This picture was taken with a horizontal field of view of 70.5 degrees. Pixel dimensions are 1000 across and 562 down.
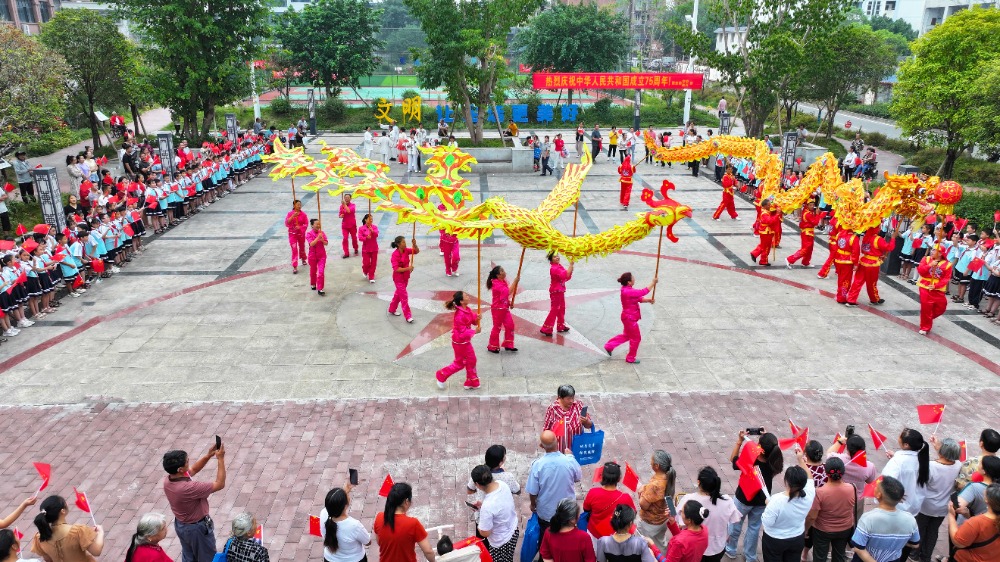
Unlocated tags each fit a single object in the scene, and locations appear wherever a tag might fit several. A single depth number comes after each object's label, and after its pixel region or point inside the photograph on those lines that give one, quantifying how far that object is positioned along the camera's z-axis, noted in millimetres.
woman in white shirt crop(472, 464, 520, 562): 5250
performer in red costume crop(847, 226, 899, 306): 11656
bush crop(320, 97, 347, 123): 35375
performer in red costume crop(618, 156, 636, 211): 18172
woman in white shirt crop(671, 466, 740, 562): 5312
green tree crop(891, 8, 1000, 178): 19188
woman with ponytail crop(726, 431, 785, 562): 5992
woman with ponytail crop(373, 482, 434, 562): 4957
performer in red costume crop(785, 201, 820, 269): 13602
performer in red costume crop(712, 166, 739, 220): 17281
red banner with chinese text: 29062
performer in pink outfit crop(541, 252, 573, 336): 10100
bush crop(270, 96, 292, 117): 36250
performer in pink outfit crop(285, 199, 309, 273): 13188
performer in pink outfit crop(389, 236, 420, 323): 10930
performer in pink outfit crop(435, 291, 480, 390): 8891
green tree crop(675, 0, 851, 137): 24000
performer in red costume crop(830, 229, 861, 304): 11906
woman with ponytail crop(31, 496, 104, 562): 4863
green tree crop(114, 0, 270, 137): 23859
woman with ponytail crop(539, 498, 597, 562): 4859
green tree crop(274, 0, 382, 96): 33719
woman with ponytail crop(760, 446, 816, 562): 5285
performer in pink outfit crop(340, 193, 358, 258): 13969
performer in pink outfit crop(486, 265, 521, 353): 9781
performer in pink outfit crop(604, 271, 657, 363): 9539
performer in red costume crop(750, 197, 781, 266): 13852
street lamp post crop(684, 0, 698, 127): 29252
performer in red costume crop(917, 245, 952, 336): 10555
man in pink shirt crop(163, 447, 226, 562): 5410
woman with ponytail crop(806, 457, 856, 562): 5469
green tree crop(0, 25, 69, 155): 16672
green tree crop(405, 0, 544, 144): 22969
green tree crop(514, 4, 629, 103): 36906
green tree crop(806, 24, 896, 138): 26625
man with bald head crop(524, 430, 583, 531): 5656
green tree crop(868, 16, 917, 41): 59531
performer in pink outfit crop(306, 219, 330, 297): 12266
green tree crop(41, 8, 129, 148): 22984
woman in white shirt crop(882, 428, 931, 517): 5805
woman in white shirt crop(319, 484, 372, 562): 4953
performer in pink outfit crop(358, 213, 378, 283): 12203
